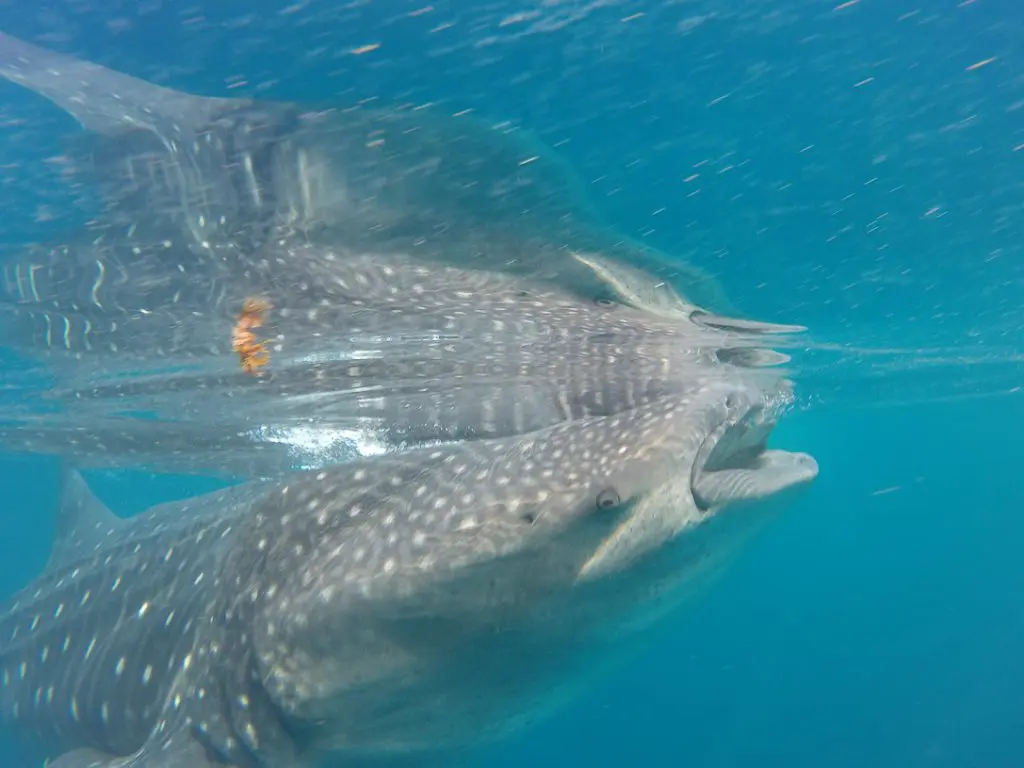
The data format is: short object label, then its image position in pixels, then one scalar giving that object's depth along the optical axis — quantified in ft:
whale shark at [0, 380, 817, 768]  13.46
